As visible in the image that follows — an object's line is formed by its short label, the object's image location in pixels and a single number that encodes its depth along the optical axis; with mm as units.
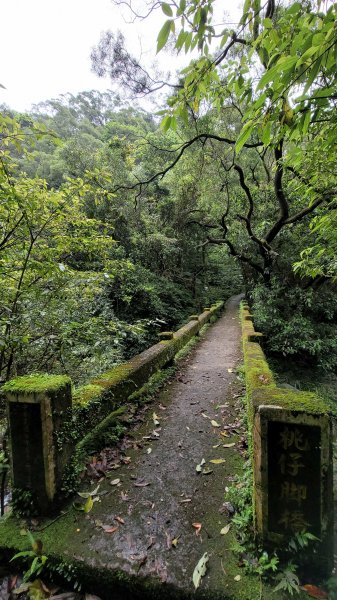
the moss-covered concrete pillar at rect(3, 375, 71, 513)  2660
